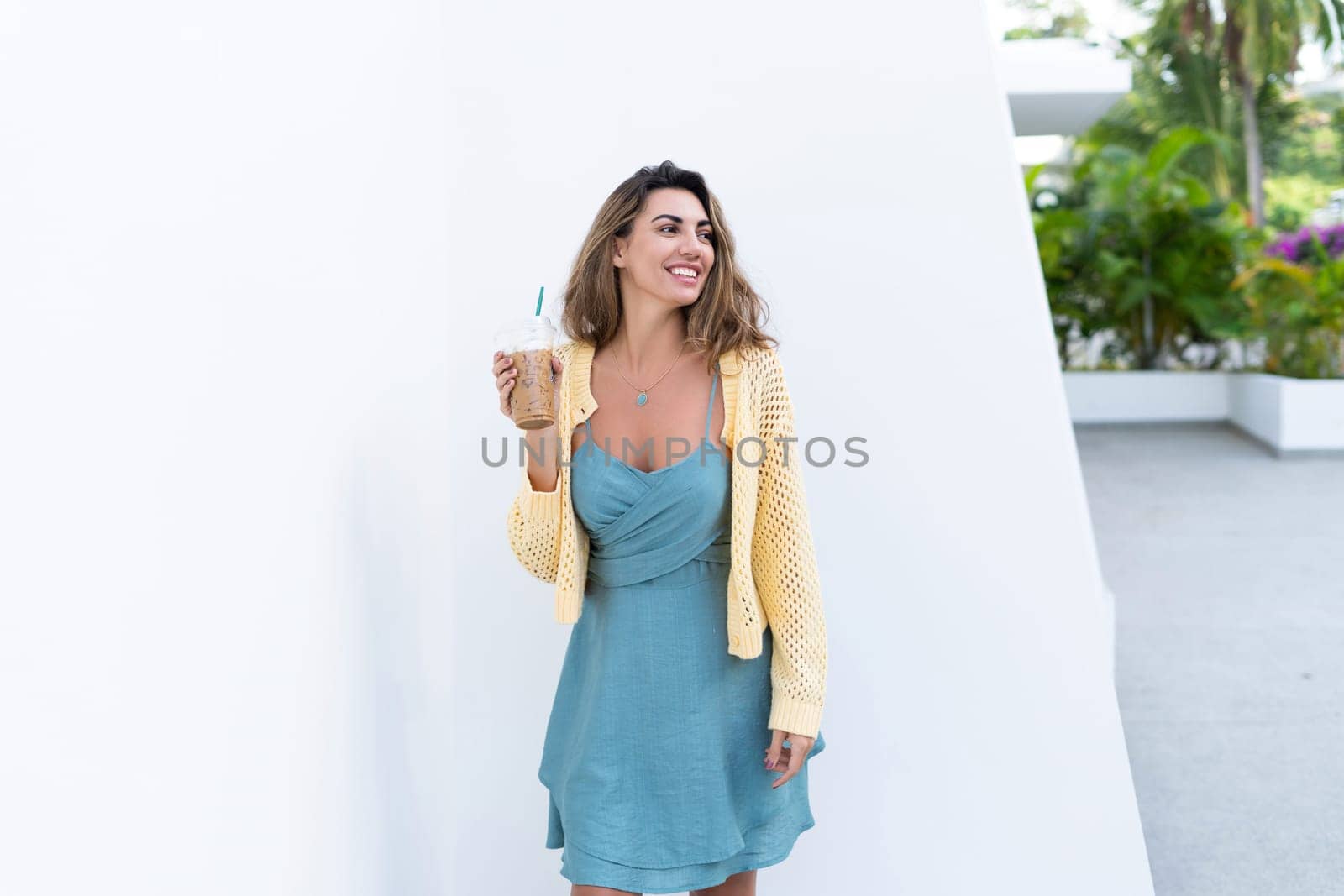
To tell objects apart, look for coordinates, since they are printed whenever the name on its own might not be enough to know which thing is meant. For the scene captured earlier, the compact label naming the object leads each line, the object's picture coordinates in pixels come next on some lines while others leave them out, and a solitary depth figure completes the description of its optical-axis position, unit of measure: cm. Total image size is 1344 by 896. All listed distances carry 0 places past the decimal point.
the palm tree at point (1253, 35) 1456
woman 191
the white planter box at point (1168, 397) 923
